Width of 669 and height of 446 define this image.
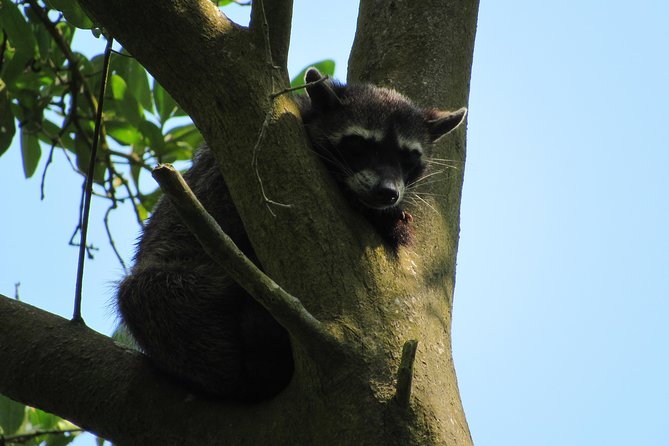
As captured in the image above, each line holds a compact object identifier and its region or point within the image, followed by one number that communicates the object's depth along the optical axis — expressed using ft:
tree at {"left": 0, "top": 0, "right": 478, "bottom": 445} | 24.70
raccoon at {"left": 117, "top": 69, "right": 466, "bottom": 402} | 30.32
